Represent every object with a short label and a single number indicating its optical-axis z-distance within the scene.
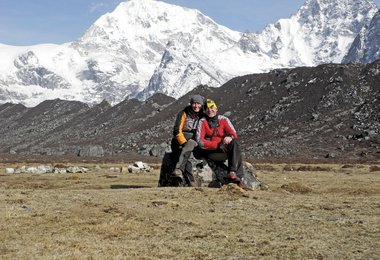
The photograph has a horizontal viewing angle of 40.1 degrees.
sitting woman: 21.36
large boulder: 22.88
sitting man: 22.03
